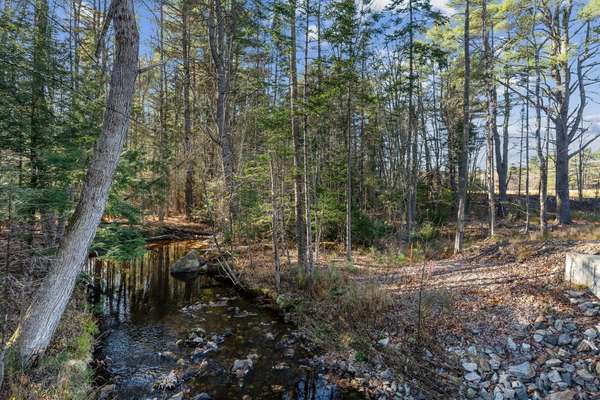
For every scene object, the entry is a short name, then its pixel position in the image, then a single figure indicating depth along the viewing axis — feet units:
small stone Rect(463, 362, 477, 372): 15.42
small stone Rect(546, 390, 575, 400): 13.20
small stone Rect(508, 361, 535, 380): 14.66
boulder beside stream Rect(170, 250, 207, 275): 35.37
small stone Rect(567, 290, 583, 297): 18.92
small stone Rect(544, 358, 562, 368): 14.96
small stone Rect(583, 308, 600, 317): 17.14
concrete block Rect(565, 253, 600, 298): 18.58
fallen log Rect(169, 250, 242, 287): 34.94
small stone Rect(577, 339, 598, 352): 15.21
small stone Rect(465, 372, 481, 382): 14.93
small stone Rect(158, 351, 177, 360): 18.55
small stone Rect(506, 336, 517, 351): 16.33
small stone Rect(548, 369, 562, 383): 14.16
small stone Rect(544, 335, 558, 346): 16.22
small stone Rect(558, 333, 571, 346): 16.00
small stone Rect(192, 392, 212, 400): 15.07
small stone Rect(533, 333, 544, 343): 16.47
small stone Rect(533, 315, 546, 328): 17.40
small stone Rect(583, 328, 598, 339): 15.78
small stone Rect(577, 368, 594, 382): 13.99
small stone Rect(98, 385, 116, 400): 14.76
